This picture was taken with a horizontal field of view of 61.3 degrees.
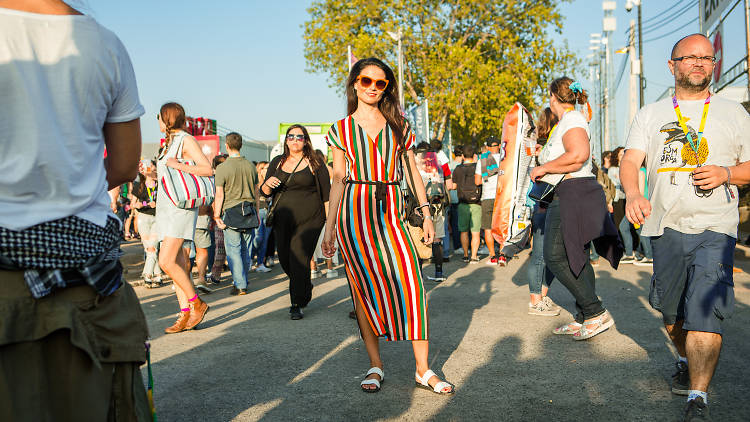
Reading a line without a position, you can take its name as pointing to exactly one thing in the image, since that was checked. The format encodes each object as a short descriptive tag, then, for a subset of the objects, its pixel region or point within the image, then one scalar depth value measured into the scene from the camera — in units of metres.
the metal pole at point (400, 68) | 22.86
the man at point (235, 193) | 8.25
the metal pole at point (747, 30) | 13.69
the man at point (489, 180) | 10.78
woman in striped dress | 3.92
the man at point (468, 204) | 11.12
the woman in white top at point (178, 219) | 5.67
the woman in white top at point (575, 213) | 4.95
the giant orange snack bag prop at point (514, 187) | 5.55
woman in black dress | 6.75
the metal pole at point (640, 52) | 29.33
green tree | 28.22
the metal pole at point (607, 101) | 44.47
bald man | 3.34
